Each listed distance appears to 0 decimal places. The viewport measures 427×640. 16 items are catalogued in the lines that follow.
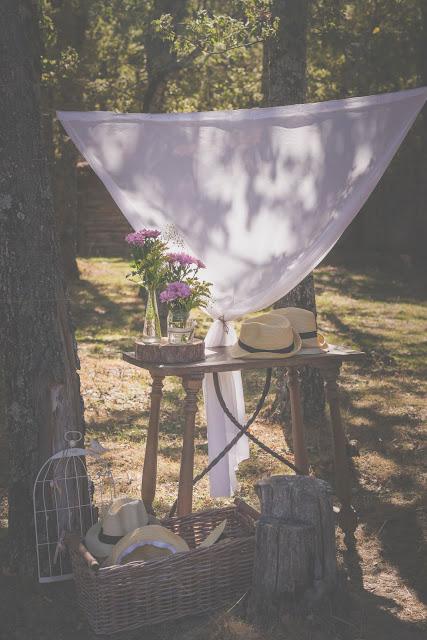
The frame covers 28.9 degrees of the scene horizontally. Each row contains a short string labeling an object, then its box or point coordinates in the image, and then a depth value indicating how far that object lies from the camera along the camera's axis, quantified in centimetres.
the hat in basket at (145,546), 358
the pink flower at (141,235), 415
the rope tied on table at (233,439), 457
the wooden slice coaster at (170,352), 412
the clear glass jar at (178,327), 418
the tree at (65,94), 1170
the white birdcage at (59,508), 391
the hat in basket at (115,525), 373
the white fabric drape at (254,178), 450
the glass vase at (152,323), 426
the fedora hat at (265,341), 428
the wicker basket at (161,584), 343
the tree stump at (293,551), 345
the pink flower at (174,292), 405
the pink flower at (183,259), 417
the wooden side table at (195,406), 412
